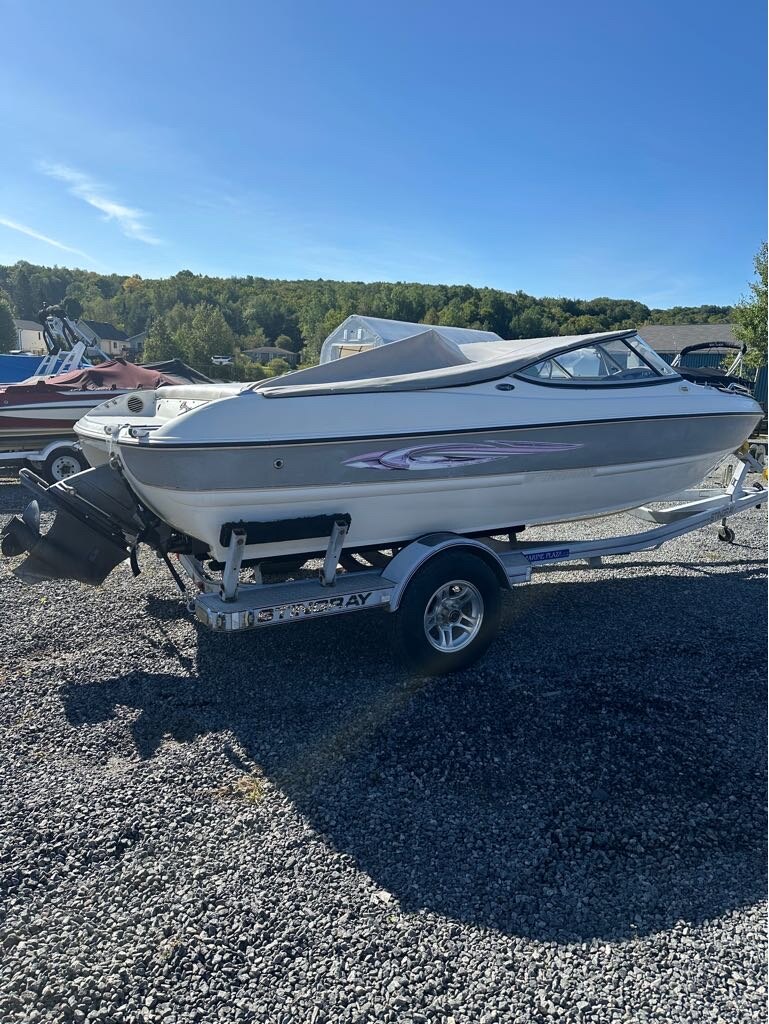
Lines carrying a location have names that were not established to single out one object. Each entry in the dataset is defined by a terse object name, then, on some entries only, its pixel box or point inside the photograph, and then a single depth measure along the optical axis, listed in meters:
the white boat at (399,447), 3.78
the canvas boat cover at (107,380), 10.82
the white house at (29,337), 71.81
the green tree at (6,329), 65.94
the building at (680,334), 42.72
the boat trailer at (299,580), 3.87
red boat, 10.23
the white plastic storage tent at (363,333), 24.28
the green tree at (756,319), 23.70
